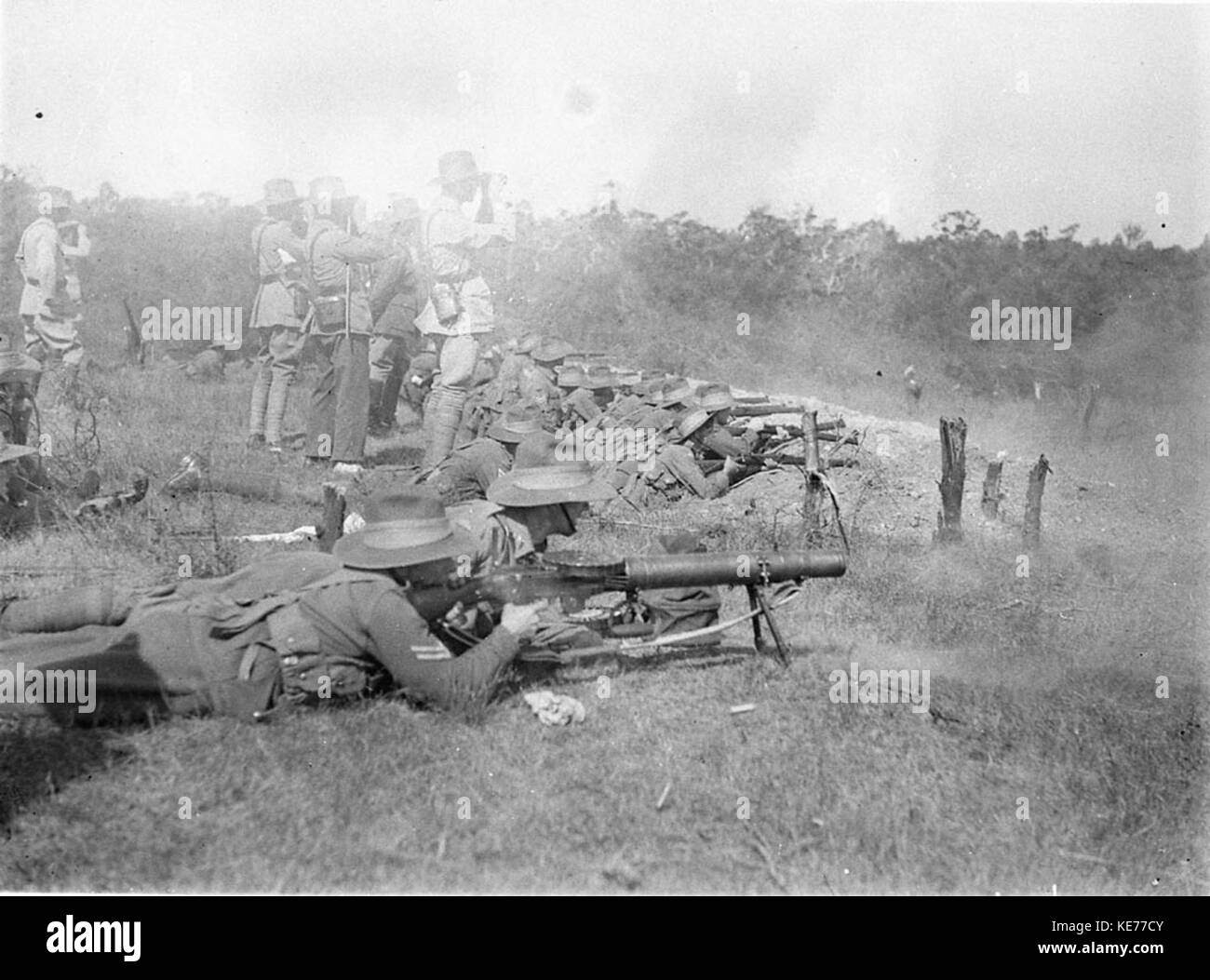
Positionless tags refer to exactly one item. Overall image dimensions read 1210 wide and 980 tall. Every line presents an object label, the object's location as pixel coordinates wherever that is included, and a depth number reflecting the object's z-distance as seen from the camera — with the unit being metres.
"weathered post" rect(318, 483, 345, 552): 6.44
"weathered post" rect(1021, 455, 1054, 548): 8.85
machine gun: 4.65
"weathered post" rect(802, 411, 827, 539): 8.62
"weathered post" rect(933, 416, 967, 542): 8.58
